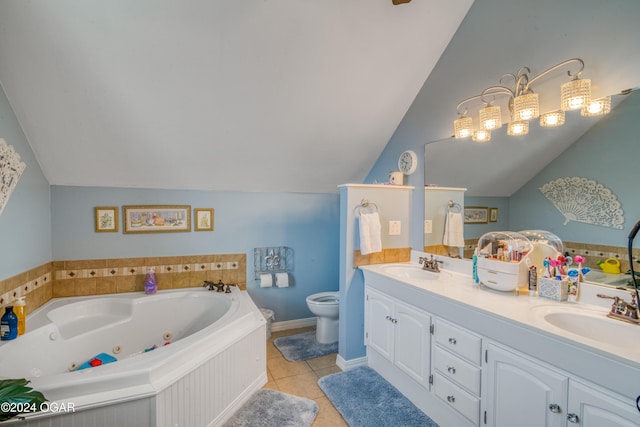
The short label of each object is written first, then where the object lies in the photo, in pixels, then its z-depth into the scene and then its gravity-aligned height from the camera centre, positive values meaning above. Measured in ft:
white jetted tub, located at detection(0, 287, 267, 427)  4.81 -2.95
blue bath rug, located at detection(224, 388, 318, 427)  6.57 -4.40
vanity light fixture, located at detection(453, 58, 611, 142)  5.39 +2.03
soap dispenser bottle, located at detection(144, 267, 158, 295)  9.39 -2.25
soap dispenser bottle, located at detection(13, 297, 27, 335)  6.45 -2.14
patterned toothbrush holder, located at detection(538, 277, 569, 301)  5.52 -1.38
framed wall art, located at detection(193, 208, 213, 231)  10.22 -0.34
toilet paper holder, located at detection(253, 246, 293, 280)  11.11 -1.81
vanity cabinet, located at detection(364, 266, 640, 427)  3.87 -2.44
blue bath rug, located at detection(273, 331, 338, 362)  9.57 -4.37
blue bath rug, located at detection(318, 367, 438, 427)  6.65 -4.40
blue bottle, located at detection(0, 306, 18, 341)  6.16 -2.29
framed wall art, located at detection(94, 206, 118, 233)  9.15 -0.32
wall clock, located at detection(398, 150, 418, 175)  9.12 +1.39
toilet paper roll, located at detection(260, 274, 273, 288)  10.85 -2.43
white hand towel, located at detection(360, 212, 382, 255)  8.42 -0.64
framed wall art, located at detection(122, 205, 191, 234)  9.46 -0.30
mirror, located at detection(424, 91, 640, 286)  5.11 +0.74
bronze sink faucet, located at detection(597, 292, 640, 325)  4.57 -1.48
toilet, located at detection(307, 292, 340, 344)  9.94 -3.26
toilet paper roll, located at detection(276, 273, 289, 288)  11.05 -2.47
